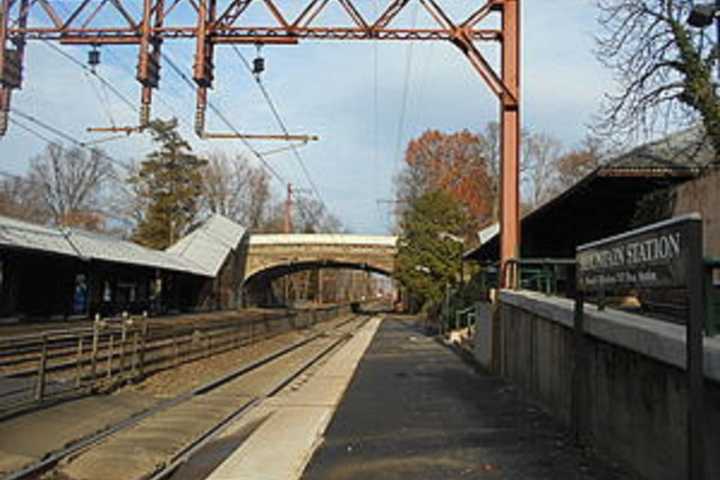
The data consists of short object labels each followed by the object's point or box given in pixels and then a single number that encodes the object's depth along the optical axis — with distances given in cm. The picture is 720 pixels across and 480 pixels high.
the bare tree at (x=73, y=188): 6712
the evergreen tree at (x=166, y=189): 6203
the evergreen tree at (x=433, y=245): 4528
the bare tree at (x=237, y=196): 8162
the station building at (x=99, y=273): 2697
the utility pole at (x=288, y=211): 8045
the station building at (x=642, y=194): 1218
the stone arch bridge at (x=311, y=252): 6862
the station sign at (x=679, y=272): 507
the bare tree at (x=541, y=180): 6712
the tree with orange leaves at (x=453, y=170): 6178
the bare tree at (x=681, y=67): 1652
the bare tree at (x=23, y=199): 6569
